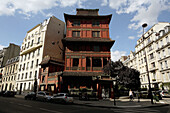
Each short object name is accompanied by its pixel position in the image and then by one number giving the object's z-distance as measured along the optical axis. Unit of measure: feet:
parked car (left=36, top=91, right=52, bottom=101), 60.12
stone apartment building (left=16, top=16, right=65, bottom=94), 114.01
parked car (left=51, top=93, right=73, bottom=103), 49.75
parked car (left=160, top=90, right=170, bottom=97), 74.82
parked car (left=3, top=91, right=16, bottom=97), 87.07
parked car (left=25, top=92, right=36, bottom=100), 68.59
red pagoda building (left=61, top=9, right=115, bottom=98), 75.96
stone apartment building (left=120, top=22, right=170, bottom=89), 111.55
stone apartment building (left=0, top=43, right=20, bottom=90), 172.02
